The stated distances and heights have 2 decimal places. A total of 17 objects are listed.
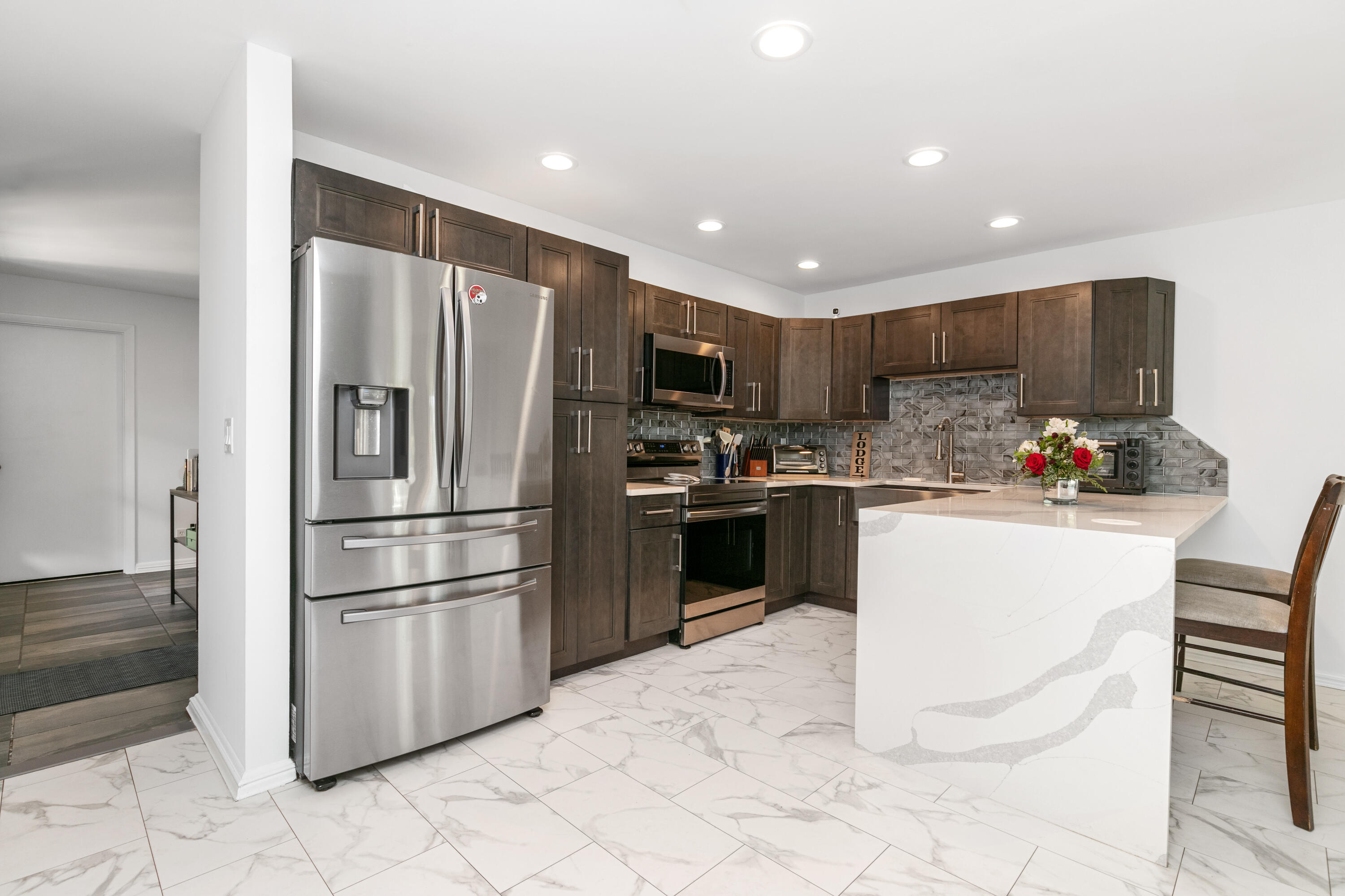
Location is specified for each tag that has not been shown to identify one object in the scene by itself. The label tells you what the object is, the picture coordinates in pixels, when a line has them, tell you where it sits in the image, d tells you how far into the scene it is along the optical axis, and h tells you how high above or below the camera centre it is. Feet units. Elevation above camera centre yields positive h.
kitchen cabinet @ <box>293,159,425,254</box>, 7.48 +2.76
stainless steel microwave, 12.91 +1.43
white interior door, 16.20 -0.40
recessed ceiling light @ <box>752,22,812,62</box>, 6.49 +4.09
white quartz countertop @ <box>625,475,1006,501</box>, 11.75 -0.87
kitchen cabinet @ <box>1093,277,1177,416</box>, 11.95 +1.86
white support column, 7.05 +0.17
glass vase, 9.32 -0.65
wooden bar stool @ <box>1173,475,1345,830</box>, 6.55 -1.80
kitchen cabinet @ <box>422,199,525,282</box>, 8.56 +2.74
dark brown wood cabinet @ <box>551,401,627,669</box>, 10.16 -1.44
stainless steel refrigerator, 7.08 -0.73
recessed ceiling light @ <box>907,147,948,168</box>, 9.16 +4.08
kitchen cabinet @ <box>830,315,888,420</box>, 15.89 +1.68
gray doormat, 9.61 -3.81
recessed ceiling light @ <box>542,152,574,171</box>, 9.52 +4.12
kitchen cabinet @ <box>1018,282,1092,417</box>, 12.50 +1.86
